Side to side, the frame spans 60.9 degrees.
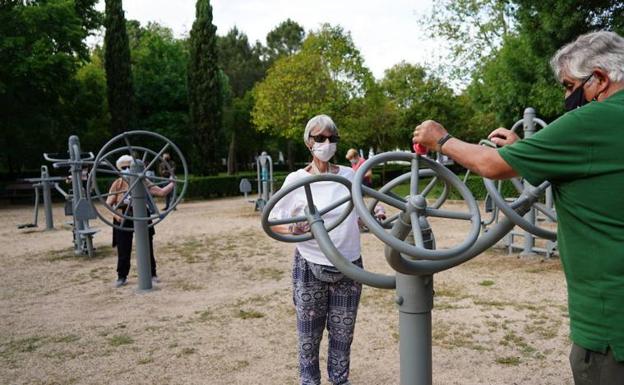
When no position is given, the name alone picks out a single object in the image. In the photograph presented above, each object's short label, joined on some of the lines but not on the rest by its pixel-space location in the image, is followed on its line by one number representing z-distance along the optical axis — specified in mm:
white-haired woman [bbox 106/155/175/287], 5749
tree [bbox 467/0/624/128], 9117
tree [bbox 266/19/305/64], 46750
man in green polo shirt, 1275
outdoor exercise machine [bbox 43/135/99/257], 7465
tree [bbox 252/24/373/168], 22000
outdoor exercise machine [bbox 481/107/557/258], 6126
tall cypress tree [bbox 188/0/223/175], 21688
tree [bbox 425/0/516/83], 20531
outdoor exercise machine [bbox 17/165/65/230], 10609
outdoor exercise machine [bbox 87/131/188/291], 5258
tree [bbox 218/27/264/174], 33250
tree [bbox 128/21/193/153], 24609
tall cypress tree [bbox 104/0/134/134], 21047
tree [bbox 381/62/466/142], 24156
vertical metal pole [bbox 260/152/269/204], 12300
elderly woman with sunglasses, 2477
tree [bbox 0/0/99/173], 17453
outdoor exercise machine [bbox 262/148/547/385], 1388
